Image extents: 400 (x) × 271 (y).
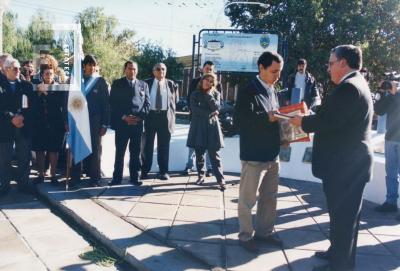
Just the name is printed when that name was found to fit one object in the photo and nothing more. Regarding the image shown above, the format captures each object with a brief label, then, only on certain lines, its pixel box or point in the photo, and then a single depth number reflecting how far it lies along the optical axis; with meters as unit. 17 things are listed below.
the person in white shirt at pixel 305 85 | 7.51
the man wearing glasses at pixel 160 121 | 6.56
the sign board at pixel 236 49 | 10.27
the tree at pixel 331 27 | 18.80
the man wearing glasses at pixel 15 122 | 5.35
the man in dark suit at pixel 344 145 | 3.14
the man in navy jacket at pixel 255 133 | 3.72
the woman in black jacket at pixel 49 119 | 5.77
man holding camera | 5.29
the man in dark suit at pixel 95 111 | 5.89
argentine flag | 5.73
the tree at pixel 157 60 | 35.84
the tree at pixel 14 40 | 31.94
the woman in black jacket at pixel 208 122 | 6.15
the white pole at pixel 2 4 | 8.85
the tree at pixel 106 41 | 38.69
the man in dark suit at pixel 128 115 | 6.01
